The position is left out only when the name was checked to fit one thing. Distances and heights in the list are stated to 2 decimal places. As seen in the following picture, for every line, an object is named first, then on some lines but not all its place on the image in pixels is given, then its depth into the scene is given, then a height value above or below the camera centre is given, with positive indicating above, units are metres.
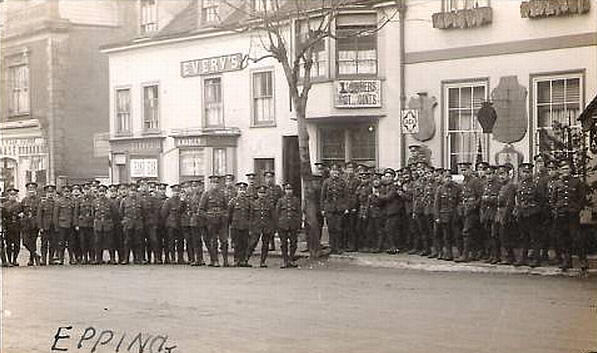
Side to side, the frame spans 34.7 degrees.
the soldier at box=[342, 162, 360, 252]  19.12 -1.10
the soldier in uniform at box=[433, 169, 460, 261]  17.14 -0.91
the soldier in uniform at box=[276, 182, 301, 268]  17.66 -1.11
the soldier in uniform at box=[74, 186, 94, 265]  19.34 -1.23
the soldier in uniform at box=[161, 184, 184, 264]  18.94 -1.23
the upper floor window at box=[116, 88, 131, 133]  28.92 +1.57
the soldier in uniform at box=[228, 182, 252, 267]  17.88 -1.13
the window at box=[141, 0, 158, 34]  28.19 +4.31
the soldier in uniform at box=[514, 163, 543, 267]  15.79 -0.92
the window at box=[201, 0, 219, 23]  26.94 +4.27
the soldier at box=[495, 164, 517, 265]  16.14 -0.97
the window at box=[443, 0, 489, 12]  20.92 +3.41
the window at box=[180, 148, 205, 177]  26.79 -0.05
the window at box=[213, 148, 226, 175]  26.45 -0.01
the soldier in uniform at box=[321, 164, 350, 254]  19.12 -0.91
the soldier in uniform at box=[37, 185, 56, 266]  19.41 -1.21
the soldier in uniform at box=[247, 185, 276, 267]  17.80 -1.07
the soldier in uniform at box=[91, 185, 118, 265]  19.14 -1.26
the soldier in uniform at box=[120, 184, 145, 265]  19.06 -1.24
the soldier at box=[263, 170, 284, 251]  18.00 -0.58
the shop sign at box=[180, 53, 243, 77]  26.05 +2.67
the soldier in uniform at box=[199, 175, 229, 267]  18.31 -1.16
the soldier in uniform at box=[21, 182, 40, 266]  19.41 -1.26
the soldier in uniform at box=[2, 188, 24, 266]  19.17 -1.27
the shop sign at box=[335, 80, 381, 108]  22.69 +1.57
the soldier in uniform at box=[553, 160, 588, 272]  15.37 -0.95
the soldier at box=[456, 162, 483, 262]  16.75 -1.00
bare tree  19.32 +2.41
